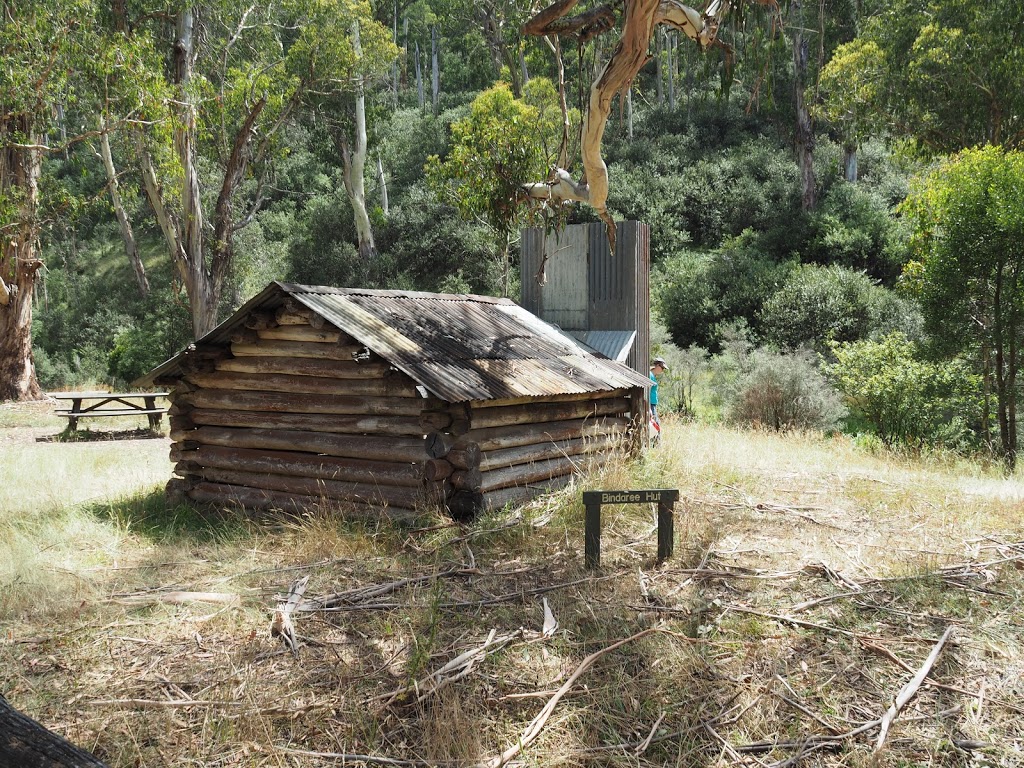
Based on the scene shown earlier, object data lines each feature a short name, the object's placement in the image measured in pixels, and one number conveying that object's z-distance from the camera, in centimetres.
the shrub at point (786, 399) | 1781
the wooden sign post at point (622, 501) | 662
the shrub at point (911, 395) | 1525
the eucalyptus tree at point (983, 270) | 1362
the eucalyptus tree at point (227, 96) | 2059
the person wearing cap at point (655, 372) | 1329
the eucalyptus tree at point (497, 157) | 1265
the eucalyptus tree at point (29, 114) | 1706
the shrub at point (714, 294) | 2672
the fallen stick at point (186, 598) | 651
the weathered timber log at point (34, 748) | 283
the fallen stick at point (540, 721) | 456
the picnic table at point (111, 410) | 1677
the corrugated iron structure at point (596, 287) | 1310
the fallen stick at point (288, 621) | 577
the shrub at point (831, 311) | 2292
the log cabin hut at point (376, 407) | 859
